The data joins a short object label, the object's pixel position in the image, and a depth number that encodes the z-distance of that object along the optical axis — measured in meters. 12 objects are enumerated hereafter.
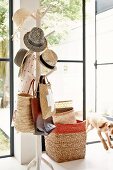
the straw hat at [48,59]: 2.58
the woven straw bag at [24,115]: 2.49
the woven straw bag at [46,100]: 2.44
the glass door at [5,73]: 3.28
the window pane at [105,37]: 4.01
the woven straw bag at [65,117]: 3.16
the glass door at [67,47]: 3.66
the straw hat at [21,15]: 2.54
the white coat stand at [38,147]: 2.61
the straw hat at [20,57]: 2.66
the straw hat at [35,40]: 2.47
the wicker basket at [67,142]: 3.11
